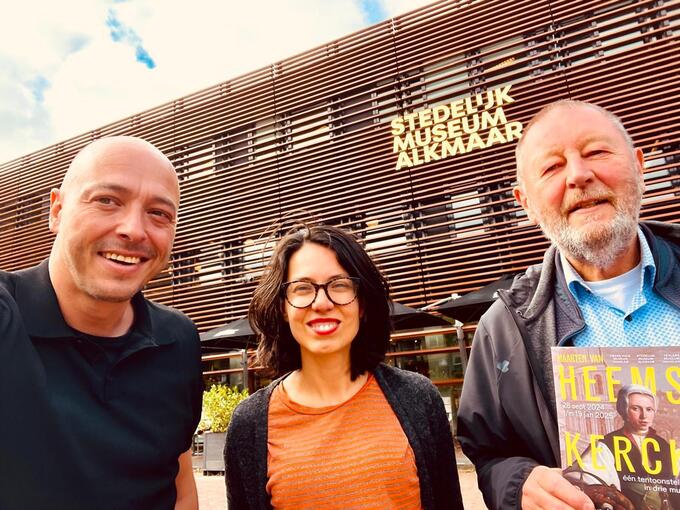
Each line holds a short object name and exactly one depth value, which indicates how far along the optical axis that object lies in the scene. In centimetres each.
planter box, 699
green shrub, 713
